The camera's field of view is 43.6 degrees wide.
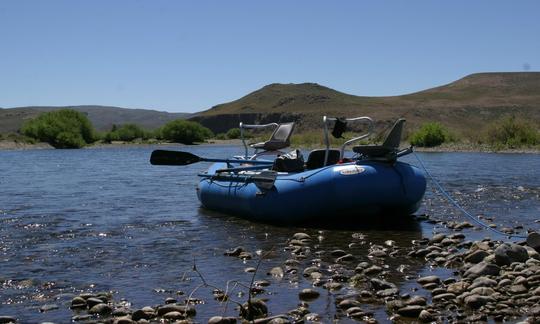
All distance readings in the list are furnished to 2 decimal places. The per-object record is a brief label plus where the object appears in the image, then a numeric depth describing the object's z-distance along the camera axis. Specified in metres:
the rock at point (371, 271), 8.89
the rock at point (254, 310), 6.98
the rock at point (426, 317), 6.75
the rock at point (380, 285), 8.08
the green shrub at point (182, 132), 85.69
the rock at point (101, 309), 7.38
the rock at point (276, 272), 9.00
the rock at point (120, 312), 7.25
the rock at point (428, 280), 8.31
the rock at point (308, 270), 8.94
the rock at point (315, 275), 8.78
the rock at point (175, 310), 7.19
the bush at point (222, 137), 101.07
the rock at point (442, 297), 7.46
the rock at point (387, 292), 7.76
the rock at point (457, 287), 7.71
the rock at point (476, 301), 7.11
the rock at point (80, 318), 7.15
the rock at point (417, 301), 7.23
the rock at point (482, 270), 8.38
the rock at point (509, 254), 8.88
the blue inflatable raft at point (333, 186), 12.28
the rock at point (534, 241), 9.77
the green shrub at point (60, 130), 75.12
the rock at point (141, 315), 7.05
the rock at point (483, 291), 7.41
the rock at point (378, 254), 10.19
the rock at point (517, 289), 7.54
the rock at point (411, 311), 6.96
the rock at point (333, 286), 8.19
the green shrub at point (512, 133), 50.46
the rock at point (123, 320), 6.82
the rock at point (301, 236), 11.65
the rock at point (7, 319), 7.09
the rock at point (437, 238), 11.27
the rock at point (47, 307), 7.57
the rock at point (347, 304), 7.30
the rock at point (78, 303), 7.64
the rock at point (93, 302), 7.61
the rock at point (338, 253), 10.23
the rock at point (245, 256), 10.33
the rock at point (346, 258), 9.90
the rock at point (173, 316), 7.05
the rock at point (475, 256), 9.40
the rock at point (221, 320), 6.73
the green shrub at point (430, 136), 57.25
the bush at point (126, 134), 87.88
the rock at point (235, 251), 10.59
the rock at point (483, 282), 7.75
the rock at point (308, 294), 7.84
